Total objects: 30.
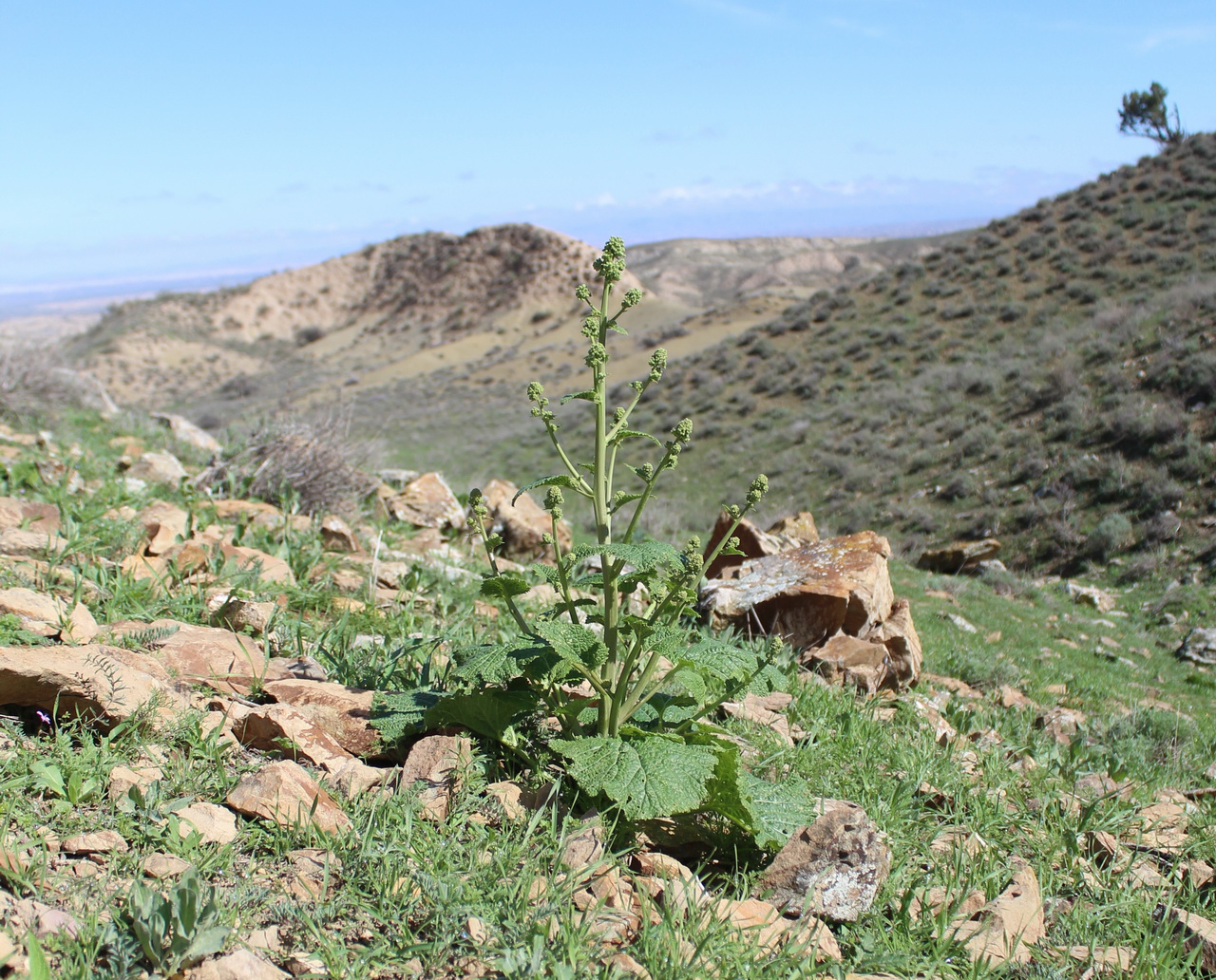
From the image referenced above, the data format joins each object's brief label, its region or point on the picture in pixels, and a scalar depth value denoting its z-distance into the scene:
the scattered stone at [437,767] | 2.25
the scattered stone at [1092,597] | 9.08
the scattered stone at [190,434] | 8.56
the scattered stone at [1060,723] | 4.29
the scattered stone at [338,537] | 4.93
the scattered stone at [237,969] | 1.55
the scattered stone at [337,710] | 2.56
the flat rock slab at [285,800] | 2.06
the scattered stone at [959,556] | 10.47
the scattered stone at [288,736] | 2.41
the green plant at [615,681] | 2.04
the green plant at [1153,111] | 36.03
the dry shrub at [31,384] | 8.34
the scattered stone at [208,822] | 1.95
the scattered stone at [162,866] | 1.82
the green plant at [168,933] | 1.55
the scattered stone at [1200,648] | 7.50
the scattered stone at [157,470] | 5.70
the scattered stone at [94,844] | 1.85
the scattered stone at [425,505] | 6.19
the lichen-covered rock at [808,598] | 4.51
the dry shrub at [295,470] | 5.85
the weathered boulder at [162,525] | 3.90
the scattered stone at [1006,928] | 1.96
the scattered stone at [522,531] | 5.95
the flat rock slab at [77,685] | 2.22
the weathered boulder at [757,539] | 5.70
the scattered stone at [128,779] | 2.07
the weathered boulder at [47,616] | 2.73
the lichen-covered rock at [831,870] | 2.02
